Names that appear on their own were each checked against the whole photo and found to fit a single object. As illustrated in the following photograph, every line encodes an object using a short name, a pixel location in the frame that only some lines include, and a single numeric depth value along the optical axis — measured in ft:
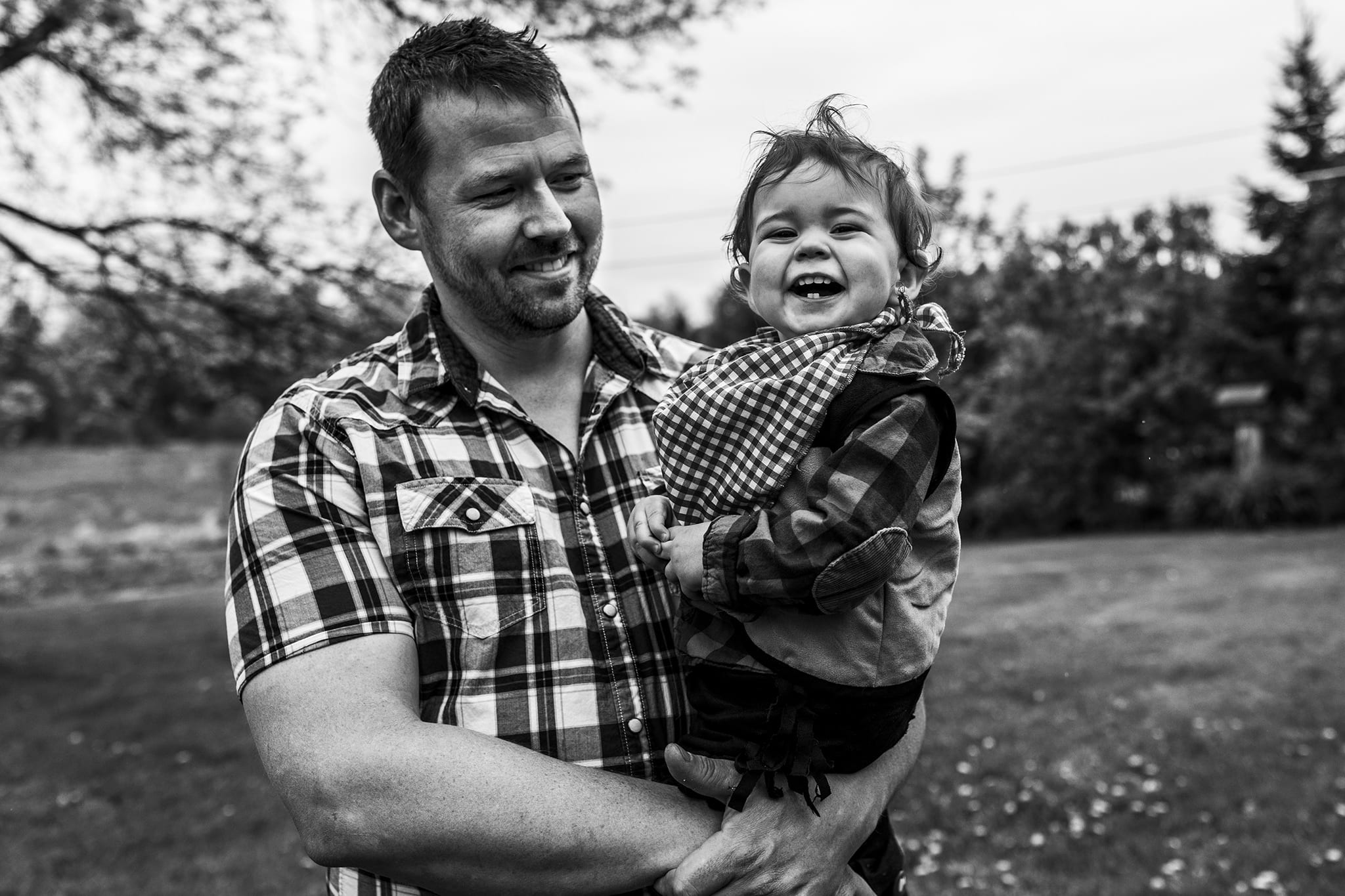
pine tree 68.08
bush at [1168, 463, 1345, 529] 64.03
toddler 5.55
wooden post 66.23
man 5.41
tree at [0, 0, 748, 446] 24.91
